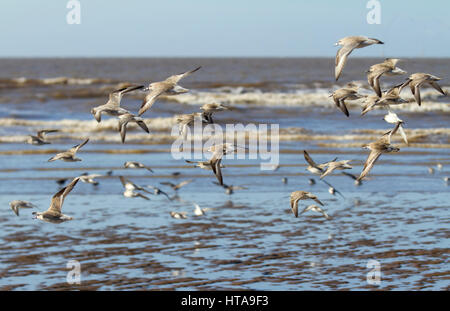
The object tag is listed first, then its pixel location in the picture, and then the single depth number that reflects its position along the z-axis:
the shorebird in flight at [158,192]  29.90
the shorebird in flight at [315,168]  21.40
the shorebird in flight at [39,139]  23.83
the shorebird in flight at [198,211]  26.30
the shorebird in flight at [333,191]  29.91
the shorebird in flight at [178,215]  25.61
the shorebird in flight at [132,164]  26.99
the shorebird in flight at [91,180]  28.00
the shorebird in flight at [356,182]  32.25
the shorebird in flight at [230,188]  30.47
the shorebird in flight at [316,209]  24.60
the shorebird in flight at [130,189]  26.36
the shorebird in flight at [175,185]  31.17
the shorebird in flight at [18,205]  23.73
